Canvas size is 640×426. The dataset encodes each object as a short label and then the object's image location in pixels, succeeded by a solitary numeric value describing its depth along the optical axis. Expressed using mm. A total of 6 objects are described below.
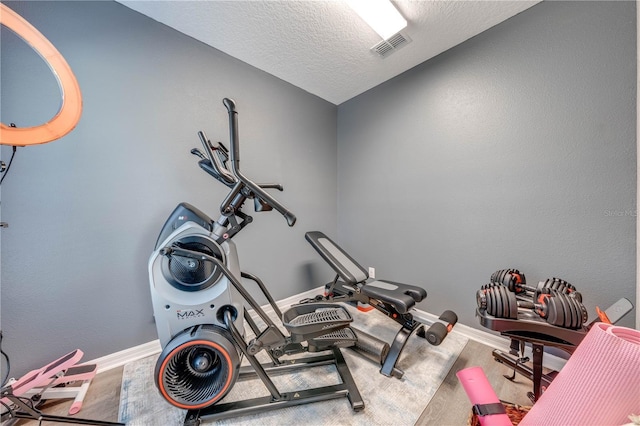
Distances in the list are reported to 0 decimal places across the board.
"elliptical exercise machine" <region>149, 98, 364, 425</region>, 1059
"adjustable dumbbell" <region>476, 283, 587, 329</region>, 990
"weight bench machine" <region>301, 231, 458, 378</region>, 1459
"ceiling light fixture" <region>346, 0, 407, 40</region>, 1482
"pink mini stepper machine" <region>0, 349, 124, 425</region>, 977
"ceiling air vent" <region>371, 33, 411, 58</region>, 1789
